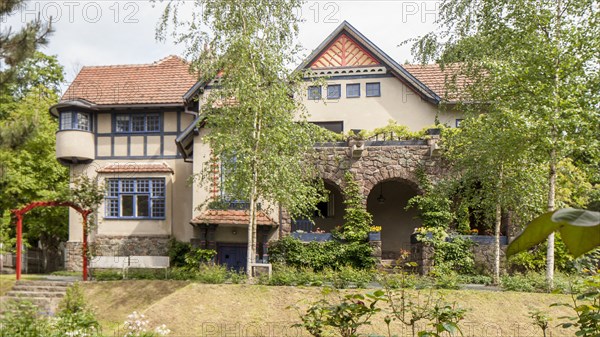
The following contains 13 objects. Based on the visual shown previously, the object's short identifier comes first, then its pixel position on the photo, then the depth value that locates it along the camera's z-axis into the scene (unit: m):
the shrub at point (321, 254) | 16.91
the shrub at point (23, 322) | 7.78
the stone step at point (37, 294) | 15.34
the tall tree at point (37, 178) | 23.34
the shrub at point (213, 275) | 14.07
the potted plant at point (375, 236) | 16.91
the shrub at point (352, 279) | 13.53
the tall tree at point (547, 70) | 11.97
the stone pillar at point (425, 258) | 16.16
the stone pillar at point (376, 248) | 16.81
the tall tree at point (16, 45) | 10.33
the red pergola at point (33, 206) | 16.90
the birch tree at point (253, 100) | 14.66
